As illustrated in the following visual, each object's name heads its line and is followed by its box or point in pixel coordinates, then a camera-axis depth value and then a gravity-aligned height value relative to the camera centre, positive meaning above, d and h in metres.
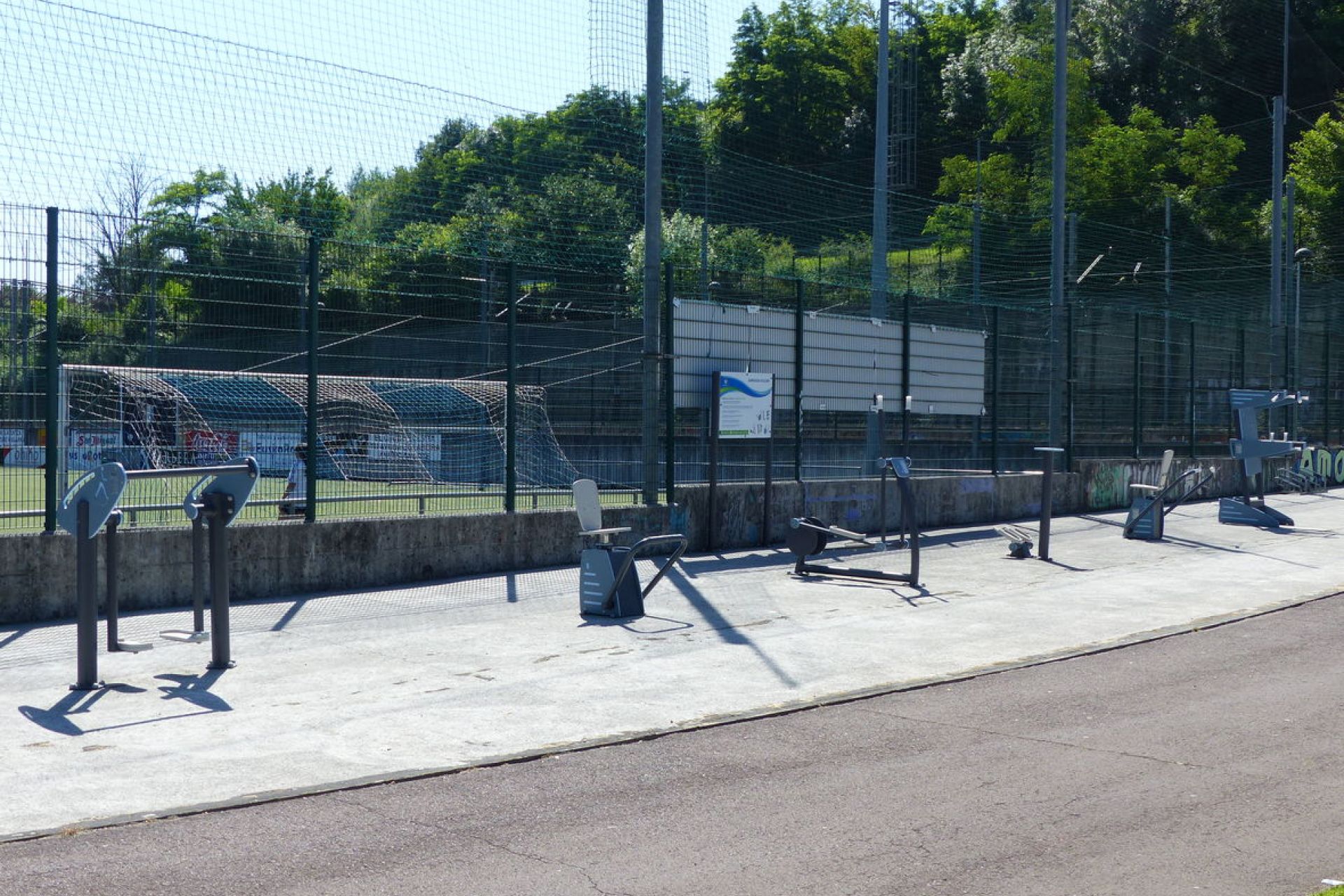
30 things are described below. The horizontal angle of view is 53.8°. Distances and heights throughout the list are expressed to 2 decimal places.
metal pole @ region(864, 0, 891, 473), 19.38 +4.16
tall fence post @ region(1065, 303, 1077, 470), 20.86 +1.07
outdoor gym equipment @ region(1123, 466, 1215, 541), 16.81 -0.79
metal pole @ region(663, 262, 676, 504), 14.39 +0.60
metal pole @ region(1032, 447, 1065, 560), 14.36 -0.38
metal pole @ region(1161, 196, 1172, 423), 24.56 +3.81
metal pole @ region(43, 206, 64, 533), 9.91 +0.49
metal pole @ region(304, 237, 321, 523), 11.40 +0.42
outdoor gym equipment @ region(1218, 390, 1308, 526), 18.53 +0.07
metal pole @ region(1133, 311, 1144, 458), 22.98 +0.90
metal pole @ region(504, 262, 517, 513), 12.80 +0.27
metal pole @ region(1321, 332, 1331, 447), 29.08 +1.37
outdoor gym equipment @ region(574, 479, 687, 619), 10.32 -1.06
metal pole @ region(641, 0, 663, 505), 14.26 +2.47
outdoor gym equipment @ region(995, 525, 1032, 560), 14.68 -1.04
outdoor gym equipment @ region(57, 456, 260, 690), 7.52 -0.52
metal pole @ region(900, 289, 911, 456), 17.47 +1.15
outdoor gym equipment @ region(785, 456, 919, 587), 12.09 -0.85
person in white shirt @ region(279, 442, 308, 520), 13.72 -0.38
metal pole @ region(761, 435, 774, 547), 14.94 -0.63
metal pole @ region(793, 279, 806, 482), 15.89 +0.95
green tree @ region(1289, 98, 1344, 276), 50.09 +9.91
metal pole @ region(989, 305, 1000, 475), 19.14 +0.61
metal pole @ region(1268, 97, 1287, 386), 27.36 +3.96
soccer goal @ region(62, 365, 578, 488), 13.60 +0.21
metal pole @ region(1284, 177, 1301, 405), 28.31 +2.54
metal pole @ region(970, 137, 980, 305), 27.33 +4.80
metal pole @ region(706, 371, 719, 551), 14.49 -0.25
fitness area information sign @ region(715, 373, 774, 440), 14.74 +0.49
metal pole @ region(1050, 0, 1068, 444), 20.69 +3.74
